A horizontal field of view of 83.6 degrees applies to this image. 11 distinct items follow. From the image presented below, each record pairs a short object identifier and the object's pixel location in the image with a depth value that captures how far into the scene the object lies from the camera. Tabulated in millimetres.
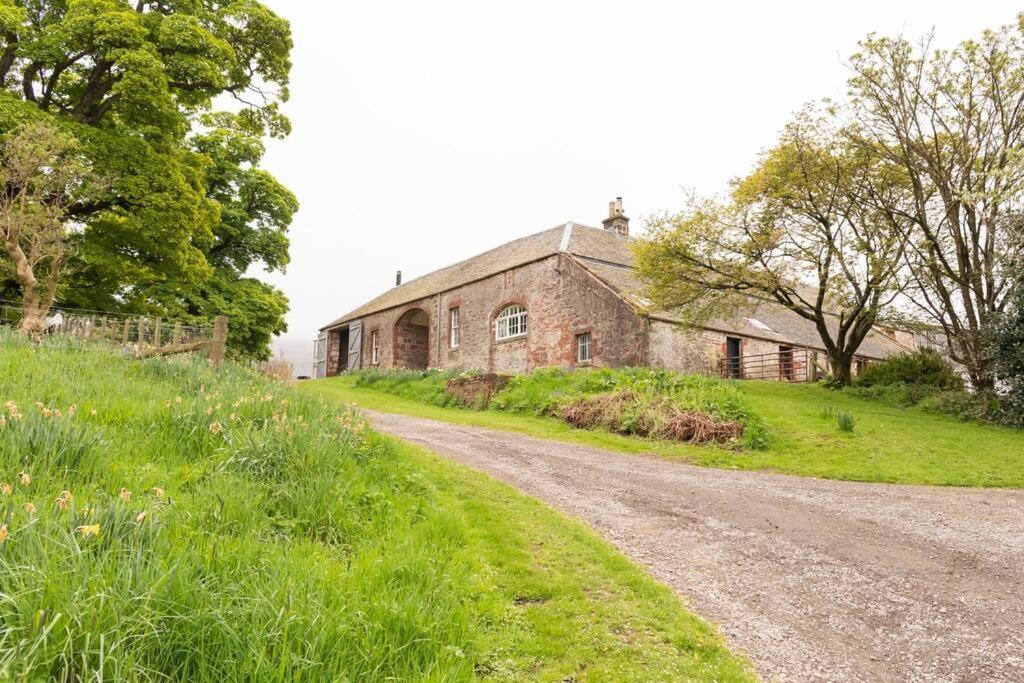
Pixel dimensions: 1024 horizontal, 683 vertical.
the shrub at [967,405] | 13805
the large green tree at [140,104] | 14758
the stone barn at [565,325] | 20531
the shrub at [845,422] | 12047
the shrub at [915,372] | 16906
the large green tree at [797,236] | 16812
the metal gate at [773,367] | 23484
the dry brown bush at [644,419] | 11727
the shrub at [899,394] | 16047
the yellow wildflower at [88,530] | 2498
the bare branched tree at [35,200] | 12055
